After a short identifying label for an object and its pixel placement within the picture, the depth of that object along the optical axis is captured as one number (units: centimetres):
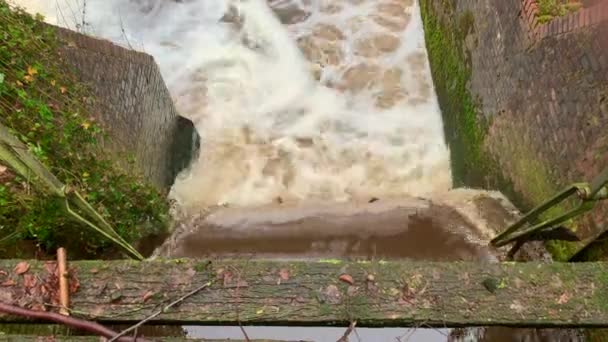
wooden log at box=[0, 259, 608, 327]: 229
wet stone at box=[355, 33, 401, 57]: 746
